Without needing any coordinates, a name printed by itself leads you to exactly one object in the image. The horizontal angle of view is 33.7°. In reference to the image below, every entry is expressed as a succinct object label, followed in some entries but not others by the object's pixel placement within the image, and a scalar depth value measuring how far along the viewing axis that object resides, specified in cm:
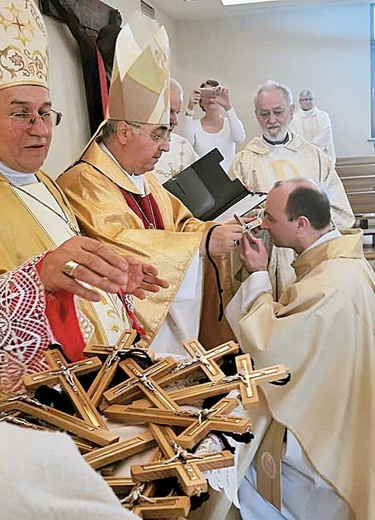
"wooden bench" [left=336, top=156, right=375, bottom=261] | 517
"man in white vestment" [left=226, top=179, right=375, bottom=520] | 202
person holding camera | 453
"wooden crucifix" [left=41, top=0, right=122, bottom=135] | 307
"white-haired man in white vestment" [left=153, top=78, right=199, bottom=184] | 341
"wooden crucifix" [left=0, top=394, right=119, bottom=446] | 80
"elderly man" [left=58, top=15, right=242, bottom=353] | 192
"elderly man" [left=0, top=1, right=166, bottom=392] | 108
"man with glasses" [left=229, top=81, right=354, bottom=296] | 362
